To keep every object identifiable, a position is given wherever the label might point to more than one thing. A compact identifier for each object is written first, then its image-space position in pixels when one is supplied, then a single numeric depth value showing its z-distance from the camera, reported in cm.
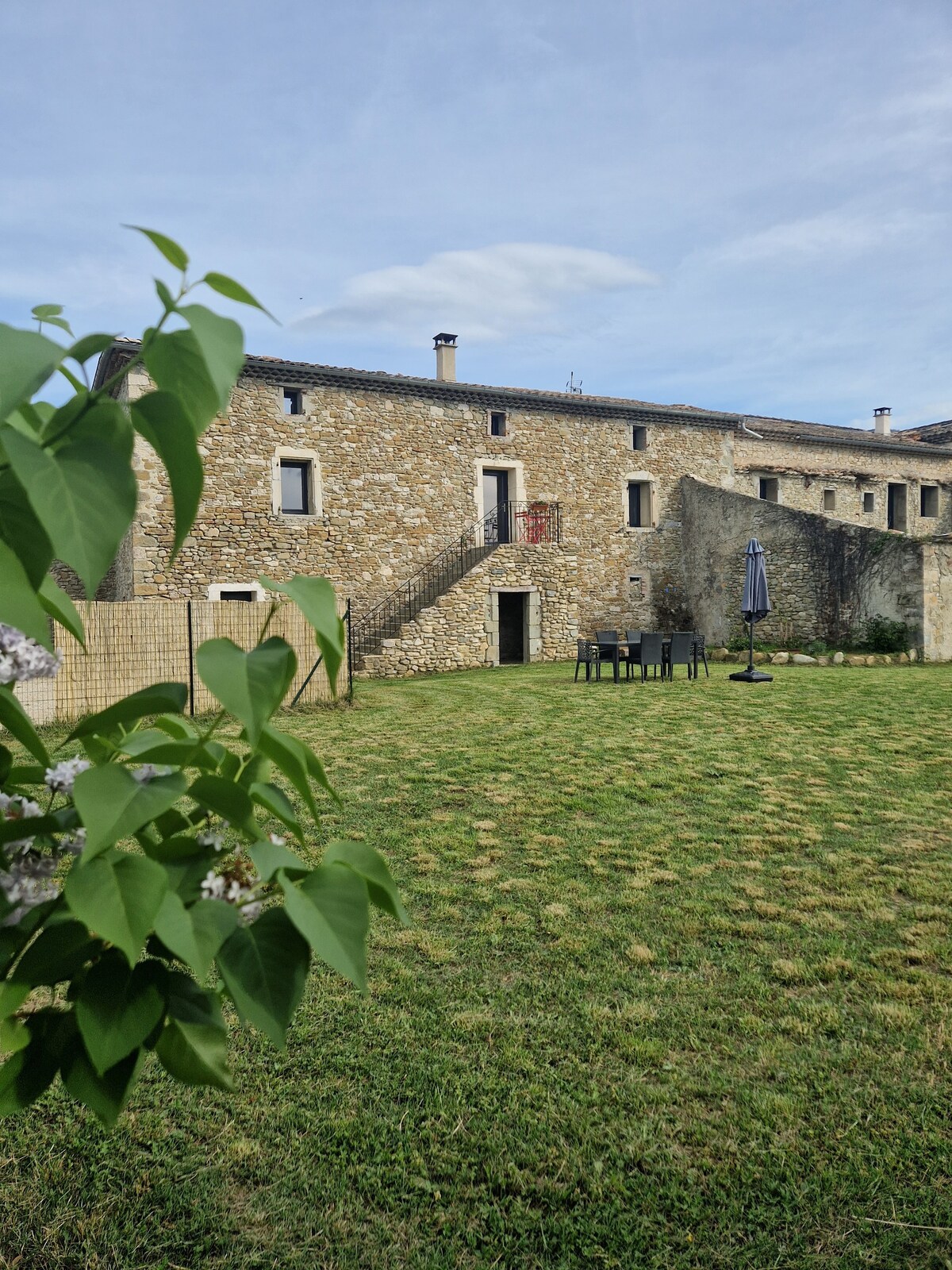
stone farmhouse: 1691
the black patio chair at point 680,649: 1300
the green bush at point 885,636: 1698
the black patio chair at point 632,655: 1296
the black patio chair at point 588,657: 1359
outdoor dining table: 1310
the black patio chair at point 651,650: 1266
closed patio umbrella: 1318
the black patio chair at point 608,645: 1332
